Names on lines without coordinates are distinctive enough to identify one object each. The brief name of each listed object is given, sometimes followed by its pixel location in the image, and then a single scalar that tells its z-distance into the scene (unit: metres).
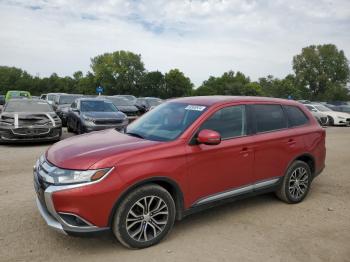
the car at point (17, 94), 29.86
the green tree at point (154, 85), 75.12
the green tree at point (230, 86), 77.62
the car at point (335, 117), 22.92
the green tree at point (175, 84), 74.56
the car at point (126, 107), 19.69
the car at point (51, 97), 20.94
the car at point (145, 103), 25.72
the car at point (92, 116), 12.82
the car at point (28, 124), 10.73
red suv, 3.69
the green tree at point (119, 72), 83.06
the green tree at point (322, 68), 83.75
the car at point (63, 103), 17.20
